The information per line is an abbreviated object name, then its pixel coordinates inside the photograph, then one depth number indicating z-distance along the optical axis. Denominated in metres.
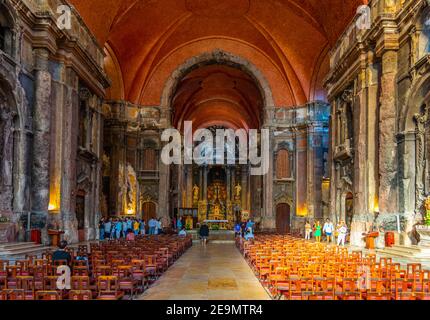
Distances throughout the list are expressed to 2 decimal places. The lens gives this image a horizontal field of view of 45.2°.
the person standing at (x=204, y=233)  30.55
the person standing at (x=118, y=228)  28.69
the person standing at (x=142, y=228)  32.22
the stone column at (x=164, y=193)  38.44
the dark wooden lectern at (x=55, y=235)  19.69
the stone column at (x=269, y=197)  38.75
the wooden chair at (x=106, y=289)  8.88
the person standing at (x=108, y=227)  27.98
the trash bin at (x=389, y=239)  18.66
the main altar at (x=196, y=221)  45.87
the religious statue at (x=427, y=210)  16.45
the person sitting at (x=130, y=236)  23.35
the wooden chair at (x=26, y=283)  8.55
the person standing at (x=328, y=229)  25.92
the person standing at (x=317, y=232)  27.23
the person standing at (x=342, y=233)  22.73
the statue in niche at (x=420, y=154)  17.81
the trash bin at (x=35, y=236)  18.97
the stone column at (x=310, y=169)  36.90
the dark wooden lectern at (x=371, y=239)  19.42
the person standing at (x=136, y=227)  31.68
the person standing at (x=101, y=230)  28.06
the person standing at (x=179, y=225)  36.09
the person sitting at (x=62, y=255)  10.59
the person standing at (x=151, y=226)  32.84
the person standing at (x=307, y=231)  30.00
